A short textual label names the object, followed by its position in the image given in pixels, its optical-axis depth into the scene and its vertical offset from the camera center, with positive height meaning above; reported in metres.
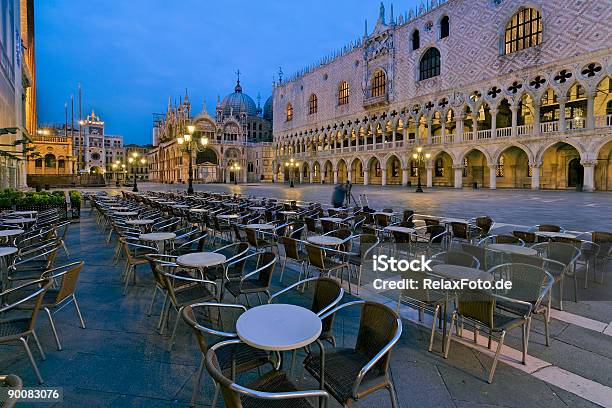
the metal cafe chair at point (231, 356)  2.39 -1.27
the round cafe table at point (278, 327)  2.22 -1.00
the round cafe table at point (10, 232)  5.51 -0.74
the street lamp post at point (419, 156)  26.18 +3.03
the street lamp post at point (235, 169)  60.27 +3.47
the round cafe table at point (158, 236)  5.50 -0.81
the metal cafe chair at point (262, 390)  1.74 -1.30
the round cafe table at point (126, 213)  8.83 -0.67
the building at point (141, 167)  88.88 +5.84
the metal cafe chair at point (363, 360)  2.23 -1.31
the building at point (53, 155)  45.72 +4.66
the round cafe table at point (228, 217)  8.65 -0.74
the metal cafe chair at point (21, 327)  2.81 -1.23
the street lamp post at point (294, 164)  55.10 +3.92
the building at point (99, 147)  72.40 +10.24
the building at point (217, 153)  59.06 +6.59
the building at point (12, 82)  15.73 +5.88
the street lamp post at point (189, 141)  17.43 +2.59
